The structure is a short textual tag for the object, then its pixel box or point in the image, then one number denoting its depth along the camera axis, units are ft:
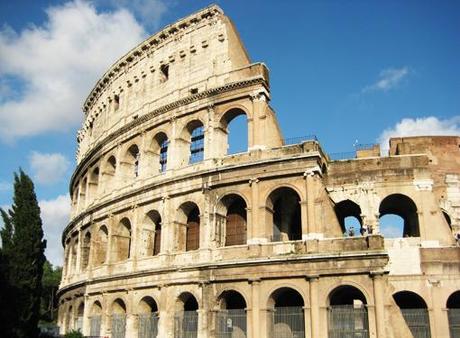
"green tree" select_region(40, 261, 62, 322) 136.38
